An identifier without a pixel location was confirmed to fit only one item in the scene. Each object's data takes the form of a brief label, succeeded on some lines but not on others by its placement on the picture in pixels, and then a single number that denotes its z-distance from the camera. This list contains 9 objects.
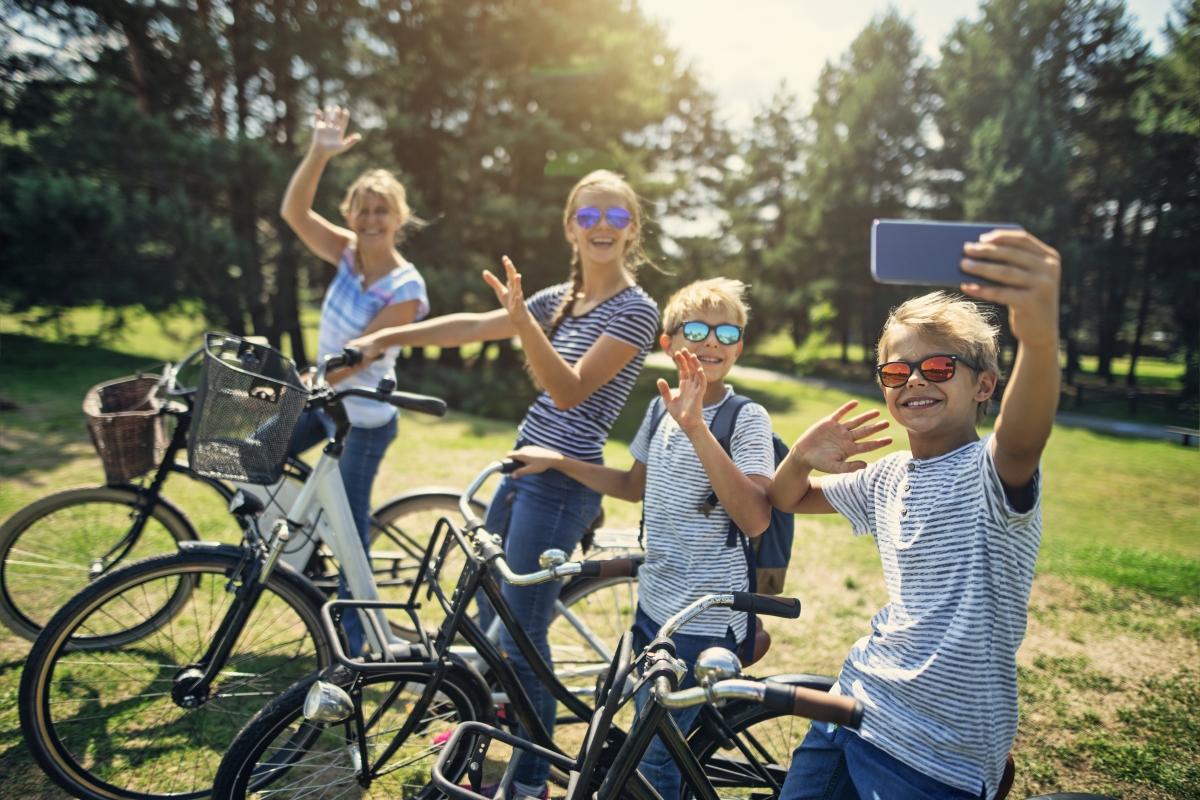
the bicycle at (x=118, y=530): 3.13
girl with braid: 2.28
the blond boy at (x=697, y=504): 1.91
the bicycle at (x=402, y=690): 1.87
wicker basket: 2.98
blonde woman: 3.09
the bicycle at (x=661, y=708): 1.20
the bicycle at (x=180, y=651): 2.31
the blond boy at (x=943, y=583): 1.39
